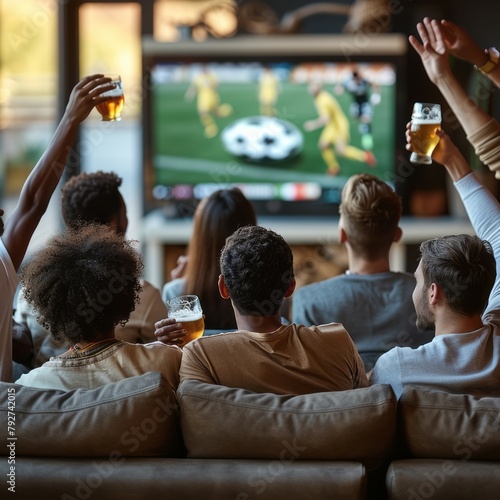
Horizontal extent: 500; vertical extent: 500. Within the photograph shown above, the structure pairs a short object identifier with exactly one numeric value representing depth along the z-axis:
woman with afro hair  2.08
